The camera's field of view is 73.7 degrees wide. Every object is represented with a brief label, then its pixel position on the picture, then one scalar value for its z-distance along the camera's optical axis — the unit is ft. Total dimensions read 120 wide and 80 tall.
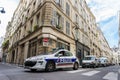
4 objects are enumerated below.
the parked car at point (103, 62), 45.69
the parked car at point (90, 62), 32.07
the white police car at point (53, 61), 15.65
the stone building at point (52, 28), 27.46
